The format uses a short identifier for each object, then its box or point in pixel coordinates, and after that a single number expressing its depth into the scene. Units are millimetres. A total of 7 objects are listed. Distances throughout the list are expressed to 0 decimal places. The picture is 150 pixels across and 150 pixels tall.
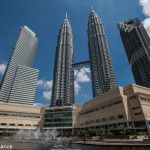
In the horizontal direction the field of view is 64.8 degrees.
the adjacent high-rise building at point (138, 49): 135750
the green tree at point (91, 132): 47719
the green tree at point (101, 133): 38953
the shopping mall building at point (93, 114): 48844
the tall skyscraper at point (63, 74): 157238
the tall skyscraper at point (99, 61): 144088
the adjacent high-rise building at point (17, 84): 169500
